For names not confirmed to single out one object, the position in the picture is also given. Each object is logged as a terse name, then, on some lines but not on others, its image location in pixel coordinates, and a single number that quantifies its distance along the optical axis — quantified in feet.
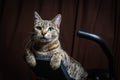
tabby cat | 4.11
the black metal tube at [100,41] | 3.24
